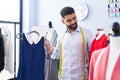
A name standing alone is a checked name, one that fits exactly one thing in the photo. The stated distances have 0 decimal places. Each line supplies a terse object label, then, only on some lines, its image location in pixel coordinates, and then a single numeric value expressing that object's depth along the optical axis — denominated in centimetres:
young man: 193
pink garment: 106
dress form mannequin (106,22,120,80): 107
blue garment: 208
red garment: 195
